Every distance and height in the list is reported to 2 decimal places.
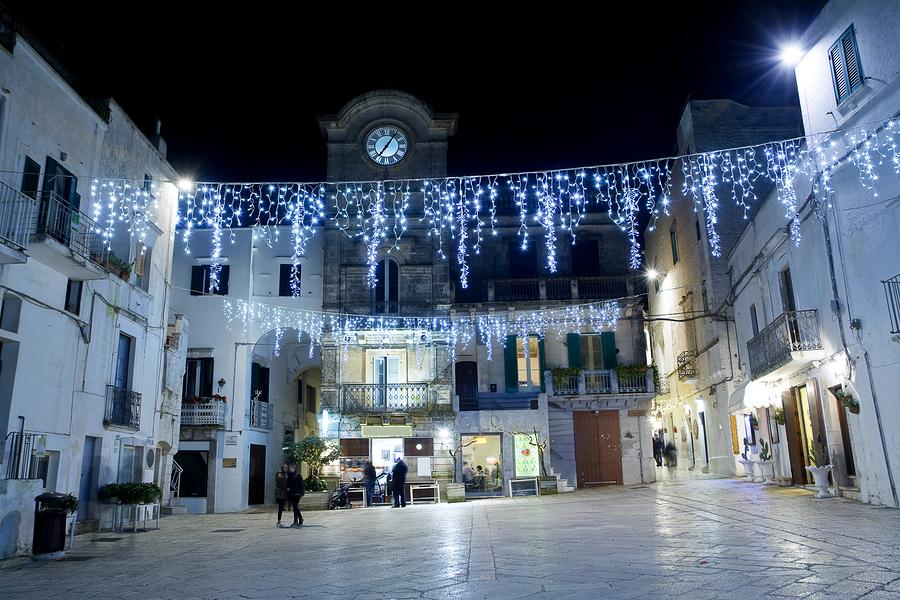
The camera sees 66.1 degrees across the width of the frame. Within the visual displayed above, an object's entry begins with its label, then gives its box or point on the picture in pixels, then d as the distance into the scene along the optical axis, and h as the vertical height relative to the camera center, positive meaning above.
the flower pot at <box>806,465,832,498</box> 14.36 -0.52
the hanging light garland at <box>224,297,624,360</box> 24.95 +5.03
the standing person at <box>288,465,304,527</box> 14.40 -0.50
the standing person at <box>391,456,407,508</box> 19.47 -0.49
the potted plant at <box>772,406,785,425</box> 17.42 +0.95
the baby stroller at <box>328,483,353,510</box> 20.77 -1.02
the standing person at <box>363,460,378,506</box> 21.59 -0.46
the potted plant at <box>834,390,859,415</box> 13.18 +0.96
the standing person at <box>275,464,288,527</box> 15.17 -0.47
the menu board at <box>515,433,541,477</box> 24.89 +0.11
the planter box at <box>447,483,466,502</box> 21.56 -0.94
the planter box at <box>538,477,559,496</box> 22.11 -0.82
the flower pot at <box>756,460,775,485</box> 18.48 -0.43
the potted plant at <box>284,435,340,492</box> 23.63 +0.41
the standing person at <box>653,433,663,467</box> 29.85 +0.34
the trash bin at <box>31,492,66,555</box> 10.25 -0.80
